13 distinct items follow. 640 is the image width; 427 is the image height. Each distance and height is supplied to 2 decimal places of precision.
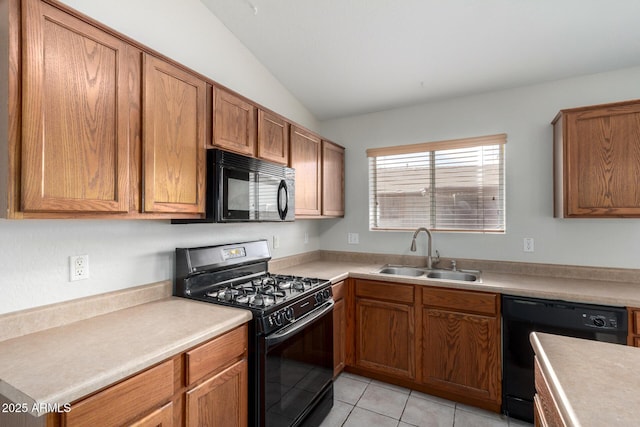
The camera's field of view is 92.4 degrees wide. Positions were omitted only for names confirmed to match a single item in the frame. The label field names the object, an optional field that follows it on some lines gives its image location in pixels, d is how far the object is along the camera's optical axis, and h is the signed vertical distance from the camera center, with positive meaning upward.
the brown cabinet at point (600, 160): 2.00 +0.36
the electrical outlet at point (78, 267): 1.43 -0.23
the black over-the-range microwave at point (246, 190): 1.72 +0.17
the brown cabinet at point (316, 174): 2.54 +0.39
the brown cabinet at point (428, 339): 2.15 -0.94
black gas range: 1.55 -0.61
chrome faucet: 2.83 -0.27
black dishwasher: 1.82 -0.71
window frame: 2.68 +0.35
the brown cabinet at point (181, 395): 0.94 -0.65
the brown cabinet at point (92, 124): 1.03 +0.38
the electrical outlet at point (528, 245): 2.54 -0.25
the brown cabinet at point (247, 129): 1.81 +0.58
